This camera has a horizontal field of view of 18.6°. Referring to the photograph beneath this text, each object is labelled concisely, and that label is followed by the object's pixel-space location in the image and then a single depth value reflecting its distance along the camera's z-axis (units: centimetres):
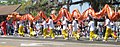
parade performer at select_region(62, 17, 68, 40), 2642
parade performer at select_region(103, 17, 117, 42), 2345
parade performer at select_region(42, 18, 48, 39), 2831
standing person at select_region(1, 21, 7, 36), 3566
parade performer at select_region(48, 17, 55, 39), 2722
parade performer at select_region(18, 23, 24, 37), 3097
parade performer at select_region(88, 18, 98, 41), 2438
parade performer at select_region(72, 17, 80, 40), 2571
